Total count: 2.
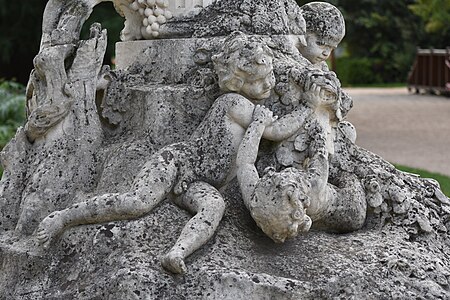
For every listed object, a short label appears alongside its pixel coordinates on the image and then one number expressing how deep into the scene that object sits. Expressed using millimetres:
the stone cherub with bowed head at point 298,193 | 3811
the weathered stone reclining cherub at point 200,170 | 3990
